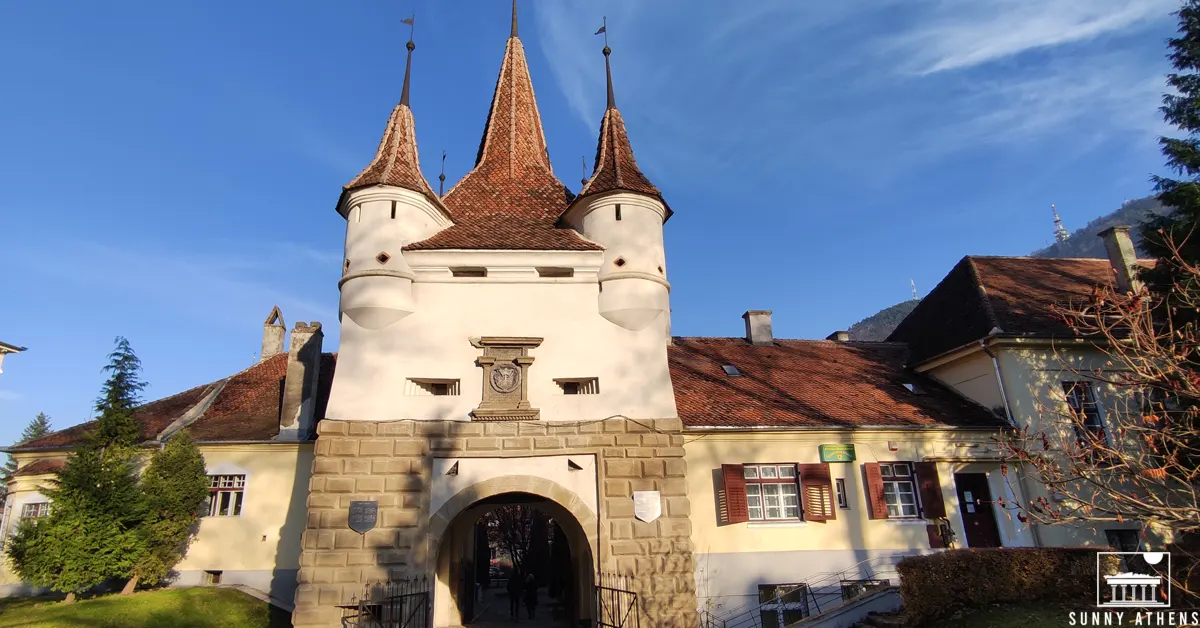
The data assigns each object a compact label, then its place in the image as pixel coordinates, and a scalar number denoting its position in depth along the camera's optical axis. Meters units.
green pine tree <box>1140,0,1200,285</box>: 14.80
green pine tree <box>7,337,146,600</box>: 13.71
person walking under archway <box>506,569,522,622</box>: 19.75
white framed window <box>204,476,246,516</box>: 16.22
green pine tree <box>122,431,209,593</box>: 14.59
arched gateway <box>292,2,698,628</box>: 12.66
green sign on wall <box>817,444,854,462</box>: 15.70
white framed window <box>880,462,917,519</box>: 15.80
